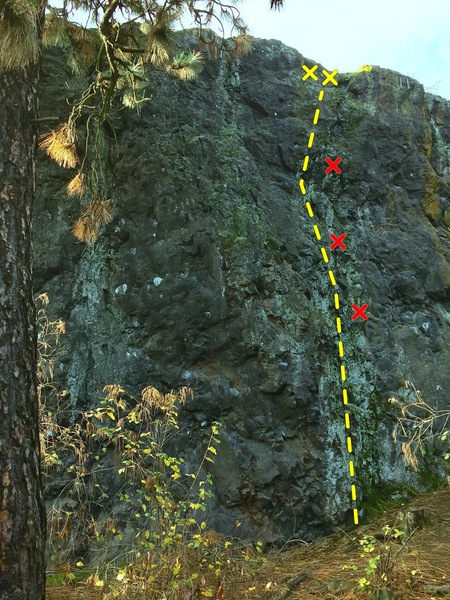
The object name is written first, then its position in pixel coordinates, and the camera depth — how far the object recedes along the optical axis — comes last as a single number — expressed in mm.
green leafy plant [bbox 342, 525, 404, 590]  3256
